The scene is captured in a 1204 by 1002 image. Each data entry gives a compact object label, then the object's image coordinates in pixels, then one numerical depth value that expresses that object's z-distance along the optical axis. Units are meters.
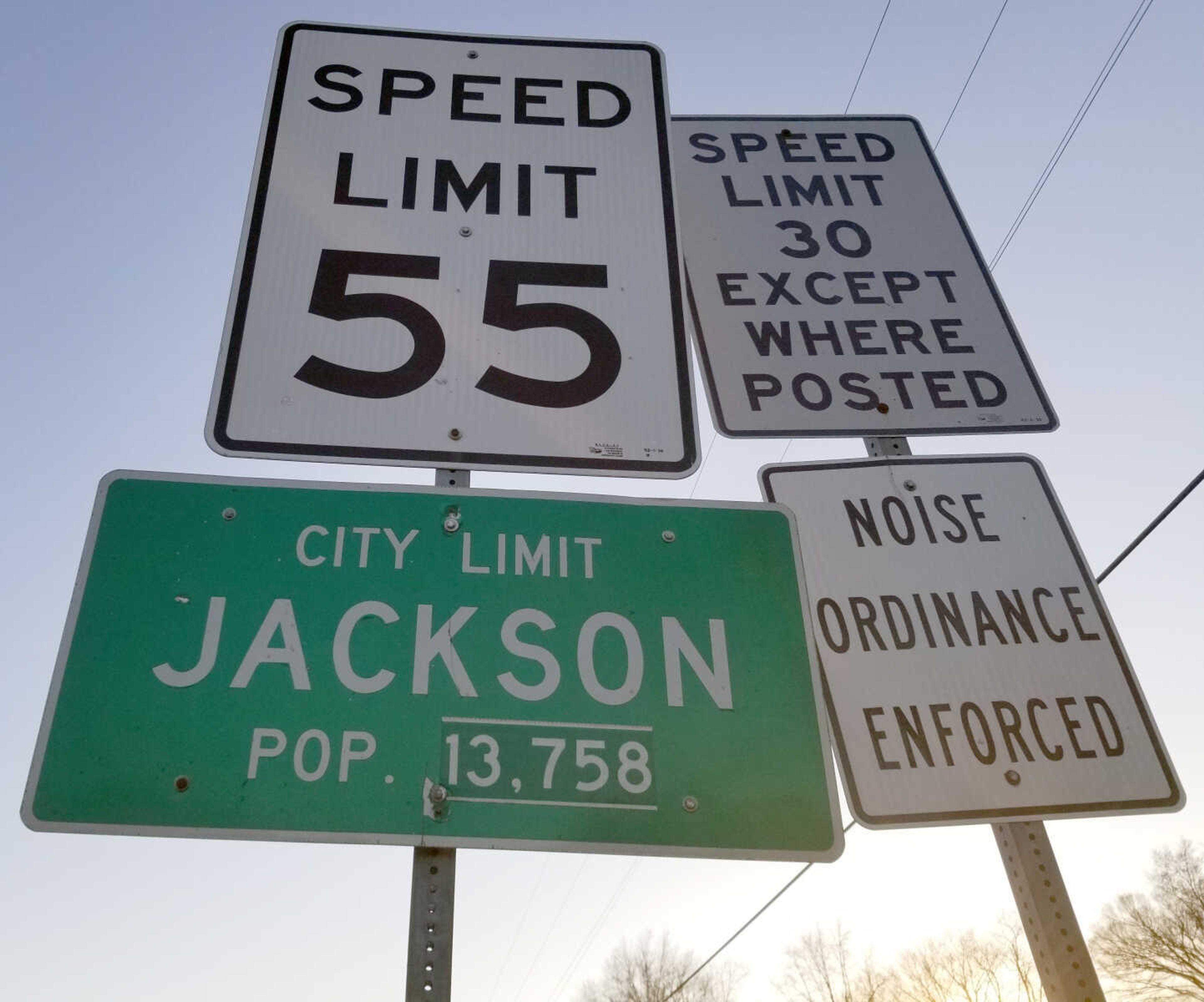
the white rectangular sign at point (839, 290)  2.41
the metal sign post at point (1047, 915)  1.69
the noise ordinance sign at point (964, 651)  1.86
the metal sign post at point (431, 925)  1.19
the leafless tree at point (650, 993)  36.78
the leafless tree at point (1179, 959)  30.53
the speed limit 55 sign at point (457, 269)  1.64
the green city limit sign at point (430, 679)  1.21
